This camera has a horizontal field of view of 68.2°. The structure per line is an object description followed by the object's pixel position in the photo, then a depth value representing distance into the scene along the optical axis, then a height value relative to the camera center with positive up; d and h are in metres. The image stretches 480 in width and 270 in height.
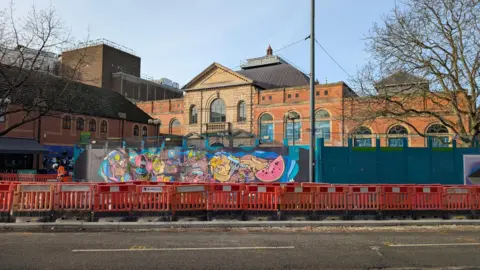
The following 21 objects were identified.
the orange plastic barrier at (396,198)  10.86 -1.16
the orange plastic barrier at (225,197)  10.46 -1.13
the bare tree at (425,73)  17.39 +4.46
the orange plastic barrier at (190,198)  10.28 -1.16
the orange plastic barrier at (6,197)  9.78 -1.12
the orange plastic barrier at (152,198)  10.13 -1.15
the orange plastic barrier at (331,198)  10.64 -1.16
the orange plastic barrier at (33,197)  9.84 -1.12
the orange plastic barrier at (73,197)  9.97 -1.12
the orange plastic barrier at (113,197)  10.00 -1.12
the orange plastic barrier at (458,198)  10.97 -1.15
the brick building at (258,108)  43.69 +7.34
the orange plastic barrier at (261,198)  10.50 -1.16
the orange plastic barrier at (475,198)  11.01 -1.16
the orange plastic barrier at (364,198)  10.77 -1.16
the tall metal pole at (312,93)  12.88 +2.43
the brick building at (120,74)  57.00 +14.13
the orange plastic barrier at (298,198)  10.53 -1.16
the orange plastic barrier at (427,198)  10.91 -1.16
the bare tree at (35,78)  17.17 +4.23
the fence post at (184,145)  19.03 +0.72
